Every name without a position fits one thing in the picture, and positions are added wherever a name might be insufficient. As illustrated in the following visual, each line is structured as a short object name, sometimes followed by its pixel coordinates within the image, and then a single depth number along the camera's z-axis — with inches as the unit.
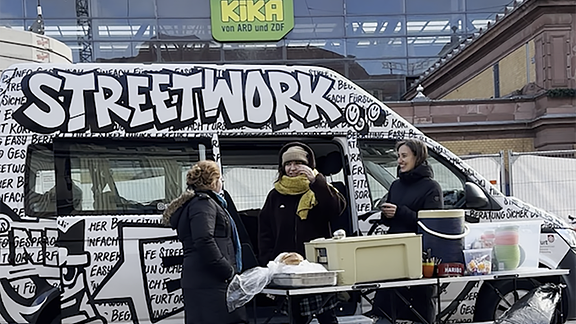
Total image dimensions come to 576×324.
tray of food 161.0
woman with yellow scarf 184.1
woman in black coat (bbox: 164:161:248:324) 160.1
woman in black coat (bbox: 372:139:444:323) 184.7
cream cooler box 164.1
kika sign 1157.1
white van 188.7
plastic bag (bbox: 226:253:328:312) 163.5
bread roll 167.2
